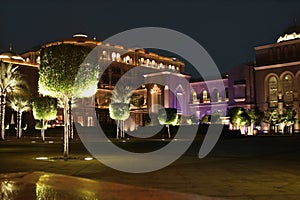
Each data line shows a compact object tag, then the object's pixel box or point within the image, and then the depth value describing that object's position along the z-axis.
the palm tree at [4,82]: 39.28
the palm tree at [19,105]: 45.60
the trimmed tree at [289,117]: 61.75
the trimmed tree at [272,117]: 62.47
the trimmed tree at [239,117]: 55.28
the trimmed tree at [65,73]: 15.75
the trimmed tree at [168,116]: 43.06
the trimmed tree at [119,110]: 37.00
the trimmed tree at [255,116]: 61.41
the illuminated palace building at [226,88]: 71.25
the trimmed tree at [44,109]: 30.67
